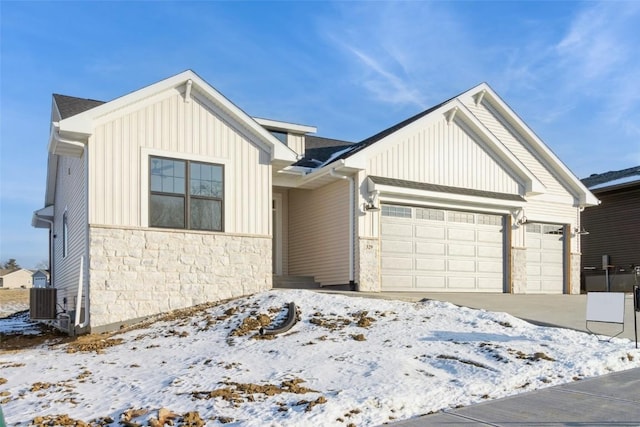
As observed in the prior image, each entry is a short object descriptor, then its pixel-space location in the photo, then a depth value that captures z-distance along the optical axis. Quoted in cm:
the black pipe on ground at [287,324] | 924
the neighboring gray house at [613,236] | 2212
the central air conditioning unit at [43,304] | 1441
